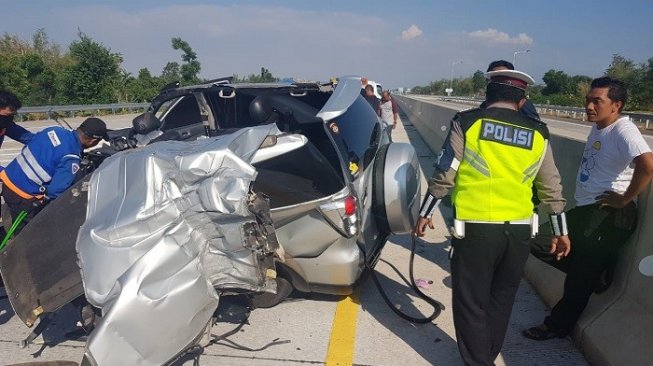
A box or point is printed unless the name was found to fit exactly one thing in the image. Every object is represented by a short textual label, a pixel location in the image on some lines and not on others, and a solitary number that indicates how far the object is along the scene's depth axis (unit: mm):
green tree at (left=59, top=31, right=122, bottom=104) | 32406
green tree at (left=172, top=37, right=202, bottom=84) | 42719
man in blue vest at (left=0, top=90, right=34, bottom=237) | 4656
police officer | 2744
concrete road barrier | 2801
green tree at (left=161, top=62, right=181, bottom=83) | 42719
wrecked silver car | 2594
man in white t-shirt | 3008
